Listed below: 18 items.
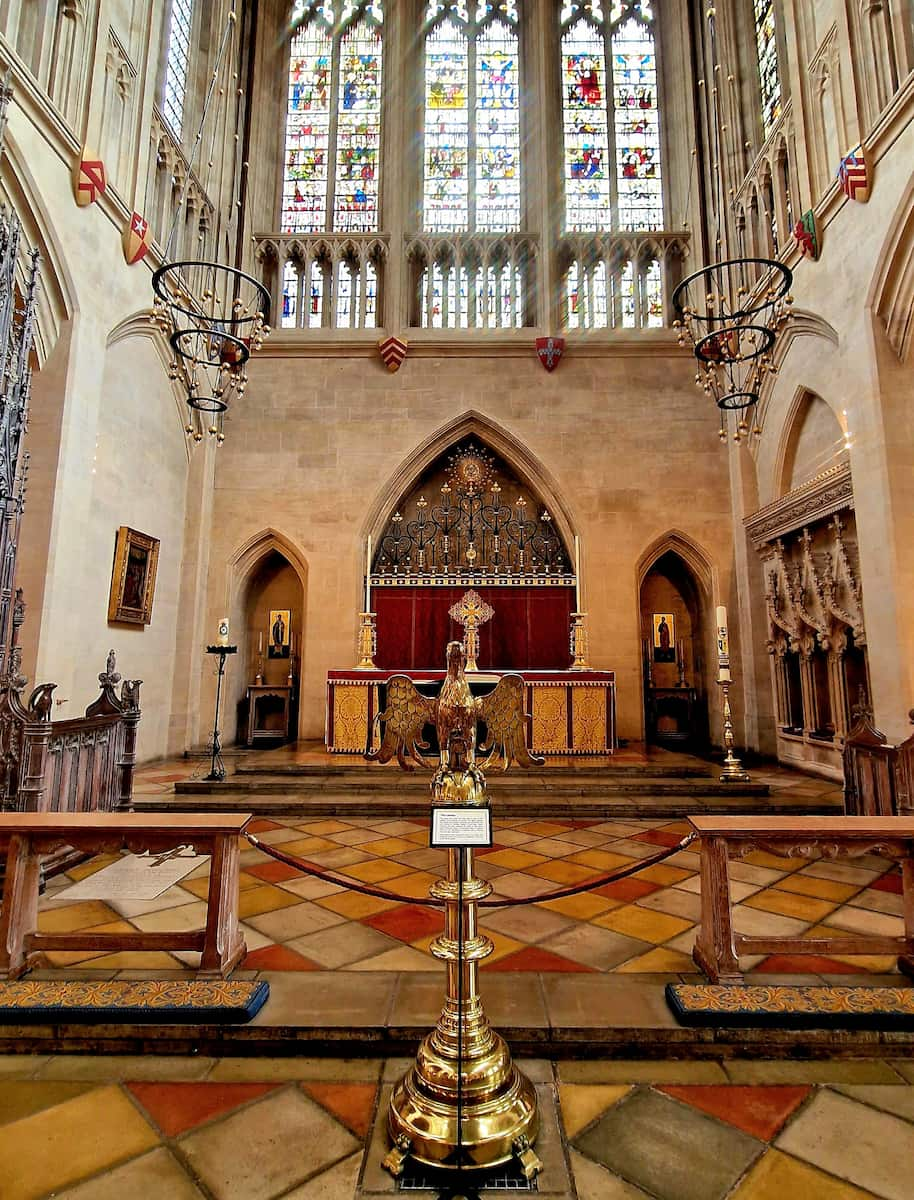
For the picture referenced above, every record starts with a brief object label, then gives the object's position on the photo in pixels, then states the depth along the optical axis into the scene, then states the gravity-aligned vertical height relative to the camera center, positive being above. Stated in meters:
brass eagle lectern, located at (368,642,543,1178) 1.61 -1.02
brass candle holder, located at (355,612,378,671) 7.85 +0.56
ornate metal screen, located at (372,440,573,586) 9.72 +2.46
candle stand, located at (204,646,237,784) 6.10 -0.71
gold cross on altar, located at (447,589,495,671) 7.84 +0.96
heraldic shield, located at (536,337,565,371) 9.41 +4.96
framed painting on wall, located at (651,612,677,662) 9.73 +0.74
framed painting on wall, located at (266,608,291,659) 9.77 +0.82
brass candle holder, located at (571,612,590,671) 8.02 +0.56
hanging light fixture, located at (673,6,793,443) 5.62 +4.51
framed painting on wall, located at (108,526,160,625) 7.12 +1.25
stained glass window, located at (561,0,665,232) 10.42 +9.48
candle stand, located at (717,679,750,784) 6.09 -0.73
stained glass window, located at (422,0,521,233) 10.48 +9.51
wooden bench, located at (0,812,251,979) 2.52 -0.74
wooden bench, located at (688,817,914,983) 2.47 -0.66
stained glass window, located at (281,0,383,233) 10.54 +9.49
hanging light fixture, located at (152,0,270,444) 5.82 +4.50
